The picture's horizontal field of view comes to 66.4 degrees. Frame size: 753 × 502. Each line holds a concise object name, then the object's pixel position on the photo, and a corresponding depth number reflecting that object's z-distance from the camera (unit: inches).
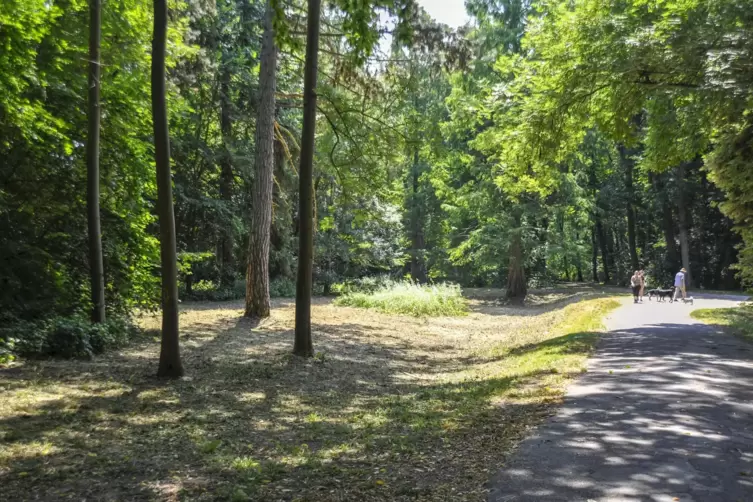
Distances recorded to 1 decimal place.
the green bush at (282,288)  986.7
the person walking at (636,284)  955.3
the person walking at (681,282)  944.9
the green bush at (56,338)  380.8
